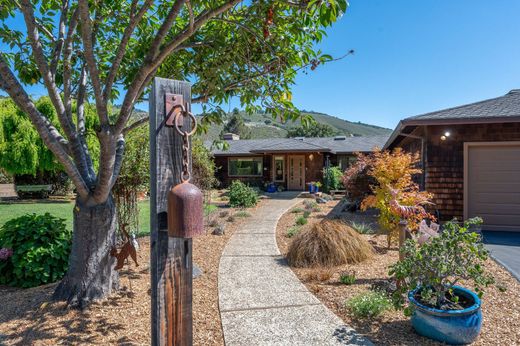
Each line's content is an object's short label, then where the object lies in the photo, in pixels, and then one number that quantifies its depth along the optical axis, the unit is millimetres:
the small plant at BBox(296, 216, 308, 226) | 9083
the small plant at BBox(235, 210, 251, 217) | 10727
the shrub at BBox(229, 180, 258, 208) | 13588
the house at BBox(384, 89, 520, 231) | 7914
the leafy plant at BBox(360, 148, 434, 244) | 5848
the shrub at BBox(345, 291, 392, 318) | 3427
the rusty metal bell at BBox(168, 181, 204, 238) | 1652
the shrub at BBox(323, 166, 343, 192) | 20053
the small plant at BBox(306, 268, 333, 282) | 4579
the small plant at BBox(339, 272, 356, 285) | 4387
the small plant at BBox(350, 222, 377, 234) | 7718
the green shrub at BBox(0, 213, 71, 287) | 4293
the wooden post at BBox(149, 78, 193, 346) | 1764
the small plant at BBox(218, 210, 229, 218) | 10781
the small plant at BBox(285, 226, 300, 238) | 7715
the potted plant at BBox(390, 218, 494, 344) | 2861
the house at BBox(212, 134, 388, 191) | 21161
